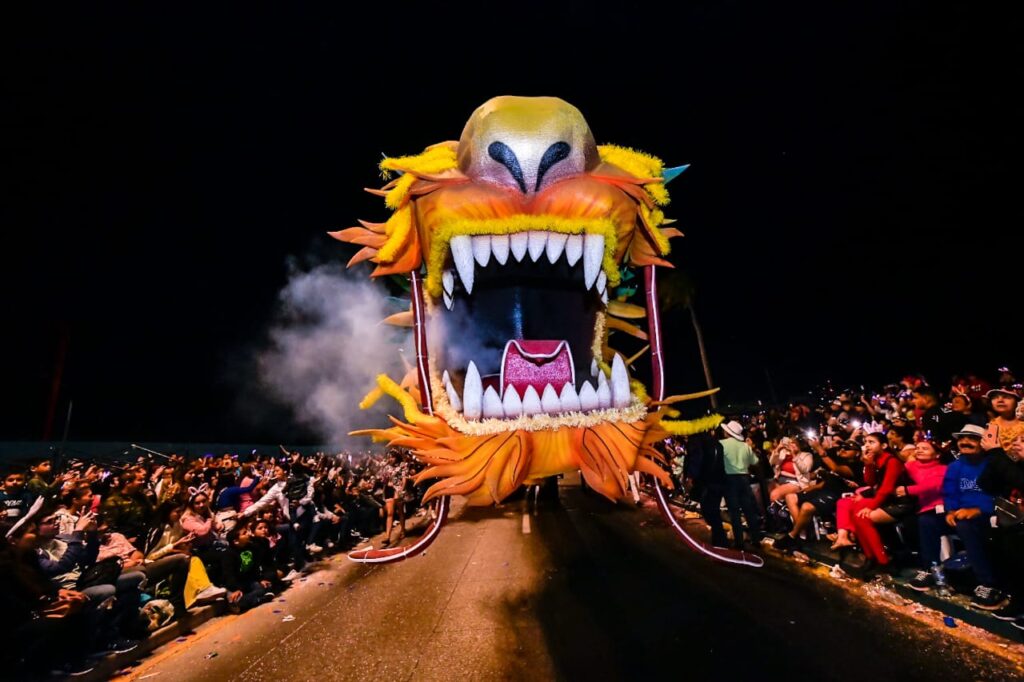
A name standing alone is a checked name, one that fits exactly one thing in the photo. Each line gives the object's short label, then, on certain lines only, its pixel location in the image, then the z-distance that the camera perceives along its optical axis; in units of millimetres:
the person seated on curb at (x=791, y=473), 6574
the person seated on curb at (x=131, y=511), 6129
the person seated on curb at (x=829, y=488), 6109
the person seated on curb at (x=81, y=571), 4027
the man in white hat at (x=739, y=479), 6723
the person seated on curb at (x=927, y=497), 4465
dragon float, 2217
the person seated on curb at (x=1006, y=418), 4320
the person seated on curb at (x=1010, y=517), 3492
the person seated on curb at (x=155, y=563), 5027
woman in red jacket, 4938
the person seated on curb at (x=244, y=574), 5781
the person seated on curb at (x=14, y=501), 4967
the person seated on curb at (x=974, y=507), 3857
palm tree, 13094
